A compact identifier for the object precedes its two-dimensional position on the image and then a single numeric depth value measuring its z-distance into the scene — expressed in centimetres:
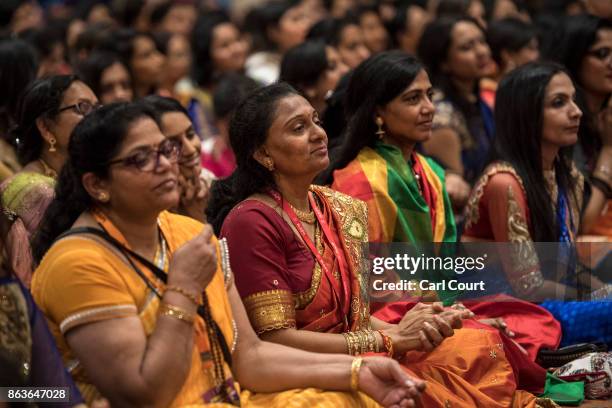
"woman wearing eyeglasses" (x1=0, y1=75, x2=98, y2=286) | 440
